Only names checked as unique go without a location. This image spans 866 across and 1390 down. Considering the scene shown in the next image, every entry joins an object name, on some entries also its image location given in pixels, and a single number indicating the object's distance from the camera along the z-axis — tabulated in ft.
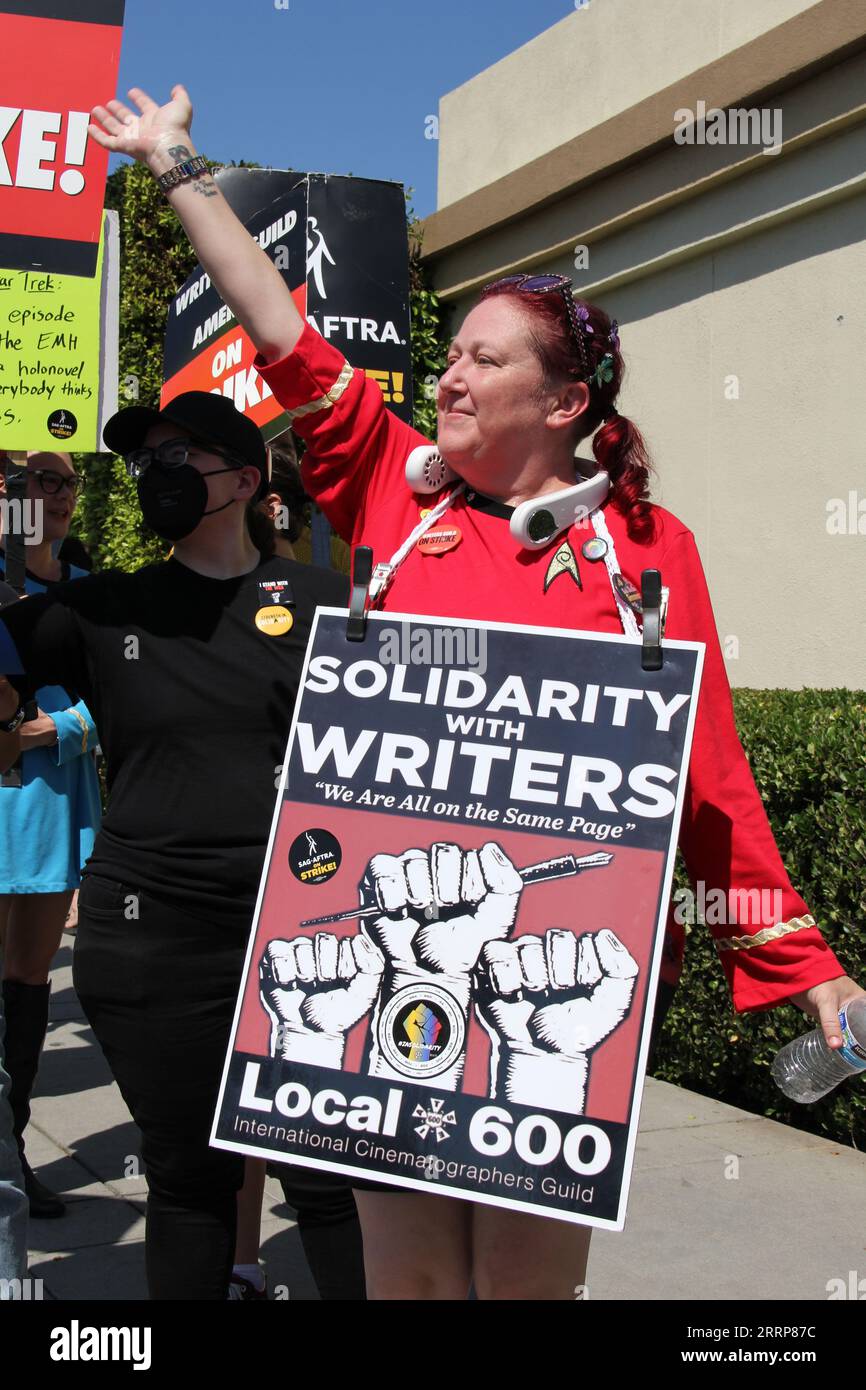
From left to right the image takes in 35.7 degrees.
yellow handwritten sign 9.90
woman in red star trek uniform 6.75
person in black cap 8.34
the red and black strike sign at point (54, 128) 8.69
